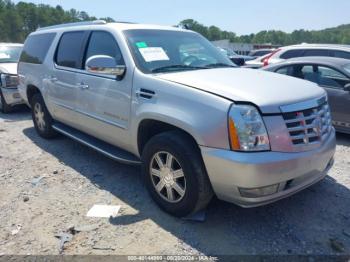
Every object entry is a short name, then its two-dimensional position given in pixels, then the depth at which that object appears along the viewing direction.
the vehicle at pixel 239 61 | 5.40
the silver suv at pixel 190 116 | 2.80
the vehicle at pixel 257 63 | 9.77
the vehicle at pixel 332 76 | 5.88
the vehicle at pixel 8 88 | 8.06
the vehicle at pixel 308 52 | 8.26
